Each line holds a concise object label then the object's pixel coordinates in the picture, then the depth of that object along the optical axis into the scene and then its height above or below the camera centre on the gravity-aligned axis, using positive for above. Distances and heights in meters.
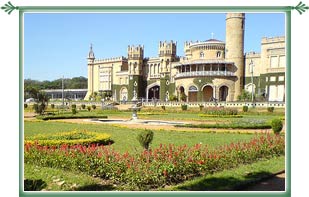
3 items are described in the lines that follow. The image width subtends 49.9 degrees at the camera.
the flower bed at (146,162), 6.36 -1.36
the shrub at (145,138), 8.07 -0.96
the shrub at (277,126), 11.44 -0.93
